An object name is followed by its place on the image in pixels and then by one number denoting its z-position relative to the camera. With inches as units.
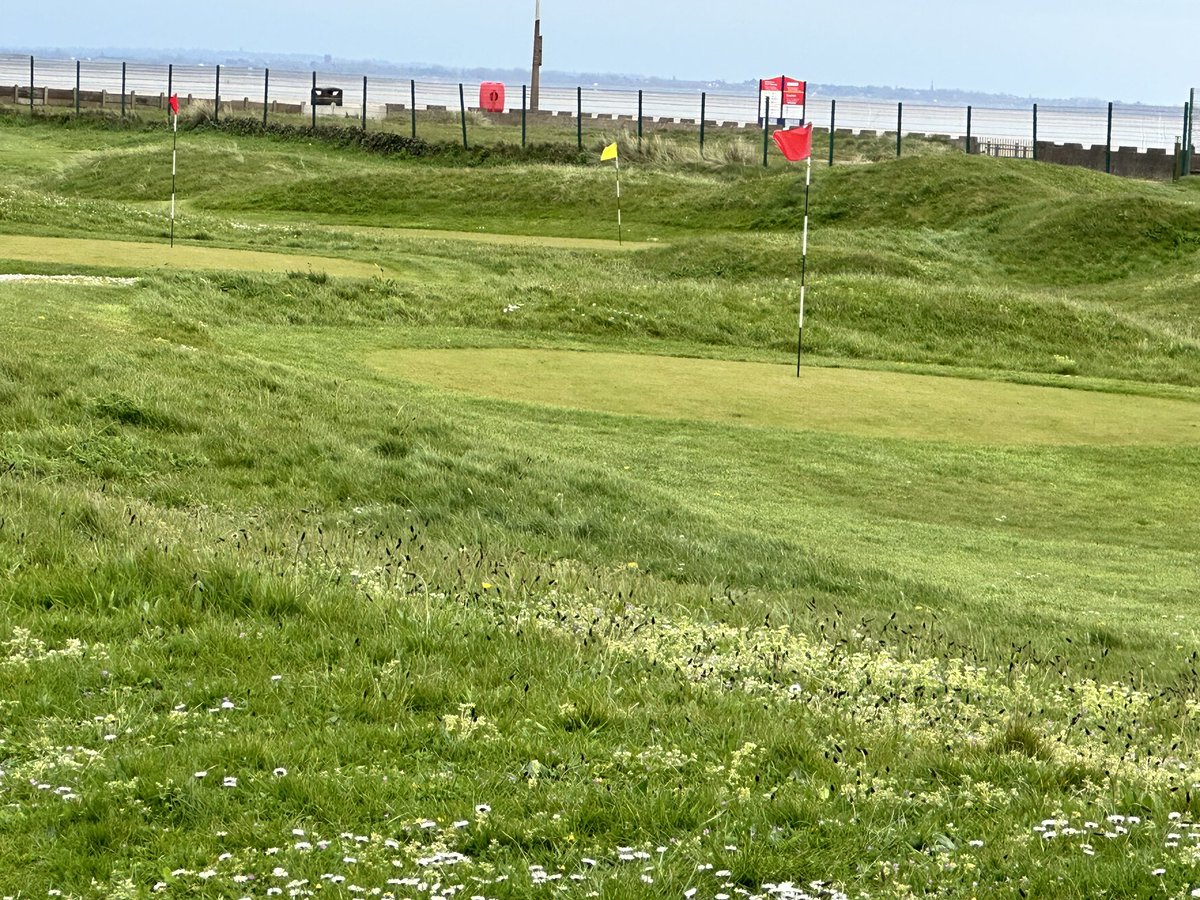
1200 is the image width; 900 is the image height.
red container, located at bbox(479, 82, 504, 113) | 3201.3
